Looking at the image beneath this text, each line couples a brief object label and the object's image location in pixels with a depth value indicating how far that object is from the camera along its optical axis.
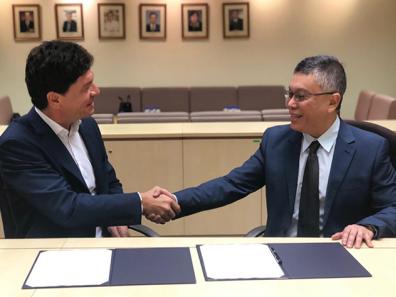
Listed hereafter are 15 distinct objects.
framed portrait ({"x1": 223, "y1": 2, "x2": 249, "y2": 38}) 8.49
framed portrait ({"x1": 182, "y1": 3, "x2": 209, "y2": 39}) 8.48
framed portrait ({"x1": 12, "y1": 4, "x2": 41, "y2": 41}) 8.41
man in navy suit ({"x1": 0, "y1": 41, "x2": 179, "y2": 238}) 2.03
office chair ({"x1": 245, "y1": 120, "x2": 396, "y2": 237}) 2.26
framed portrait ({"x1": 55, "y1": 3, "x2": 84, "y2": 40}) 8.41
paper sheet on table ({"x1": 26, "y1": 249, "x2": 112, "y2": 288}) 1.56
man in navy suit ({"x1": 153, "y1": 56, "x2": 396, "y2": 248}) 2.16
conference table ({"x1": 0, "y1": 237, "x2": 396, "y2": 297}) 1.48
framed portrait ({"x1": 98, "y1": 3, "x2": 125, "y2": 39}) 8.45
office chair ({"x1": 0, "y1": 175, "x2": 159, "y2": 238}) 2.12
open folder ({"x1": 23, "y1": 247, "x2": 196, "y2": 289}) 1.56
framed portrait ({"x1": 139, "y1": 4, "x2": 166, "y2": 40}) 8.48
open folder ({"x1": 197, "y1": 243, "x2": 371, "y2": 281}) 1.60
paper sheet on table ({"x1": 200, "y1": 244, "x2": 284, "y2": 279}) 1.61
